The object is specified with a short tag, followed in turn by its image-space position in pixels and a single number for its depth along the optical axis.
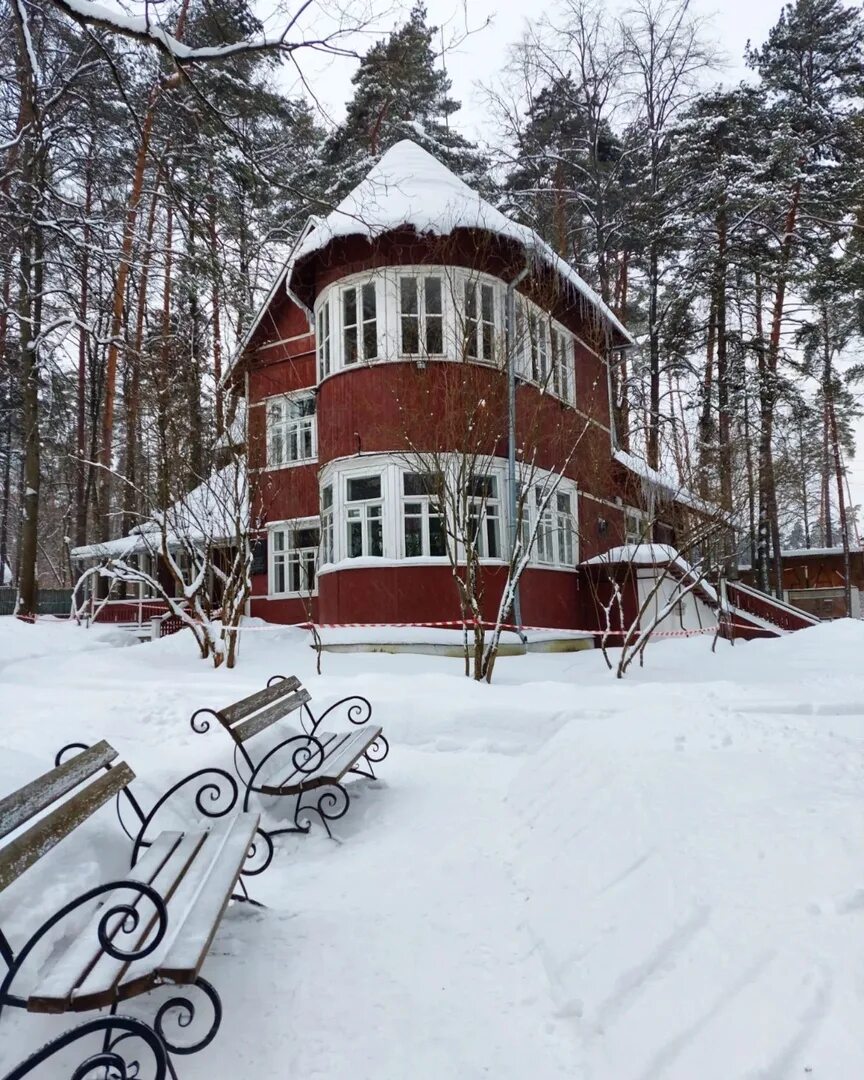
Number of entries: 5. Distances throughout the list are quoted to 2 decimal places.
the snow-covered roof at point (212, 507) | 12.02
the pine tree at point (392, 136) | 23.33
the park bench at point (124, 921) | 2.21
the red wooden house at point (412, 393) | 12.91
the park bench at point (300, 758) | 4.80
